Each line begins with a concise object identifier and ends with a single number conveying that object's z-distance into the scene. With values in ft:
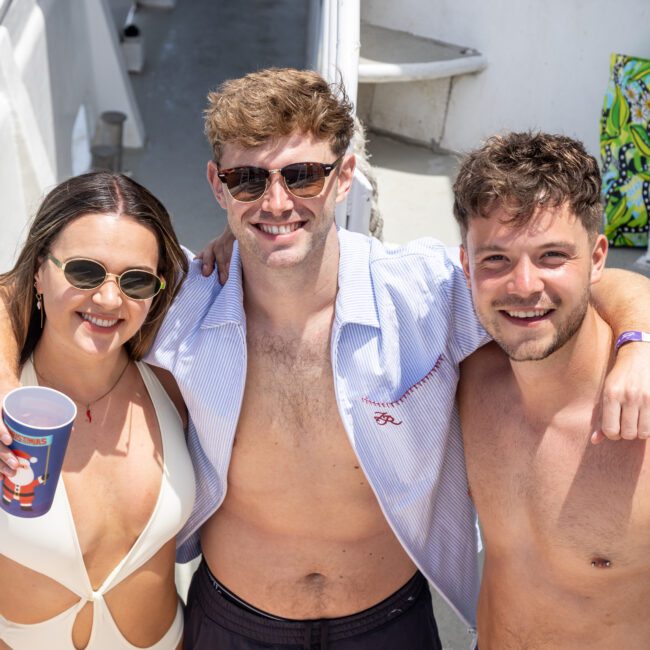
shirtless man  7.36
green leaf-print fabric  17.01
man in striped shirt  8.40
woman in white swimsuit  7.97
